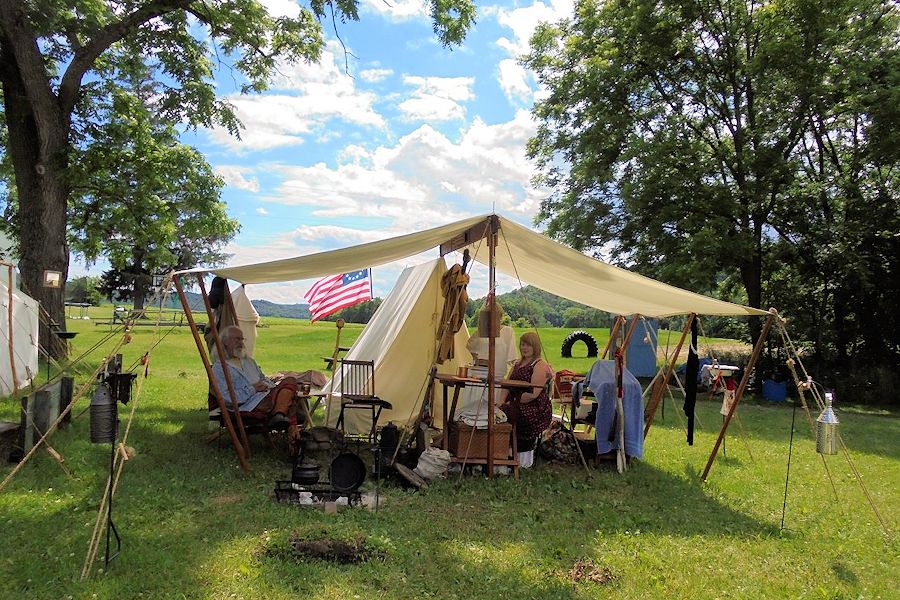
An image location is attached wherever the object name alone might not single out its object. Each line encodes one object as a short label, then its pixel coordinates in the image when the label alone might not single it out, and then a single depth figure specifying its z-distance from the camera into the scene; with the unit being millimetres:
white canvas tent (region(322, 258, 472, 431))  6301
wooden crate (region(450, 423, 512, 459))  4949
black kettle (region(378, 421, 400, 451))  4844
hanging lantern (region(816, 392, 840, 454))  3553
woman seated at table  5199
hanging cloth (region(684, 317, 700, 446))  5477
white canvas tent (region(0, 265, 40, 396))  7402
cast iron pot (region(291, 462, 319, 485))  4059
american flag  9125
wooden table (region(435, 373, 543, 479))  4828
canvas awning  4688
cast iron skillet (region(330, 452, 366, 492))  4145
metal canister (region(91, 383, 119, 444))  3141
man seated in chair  5230
